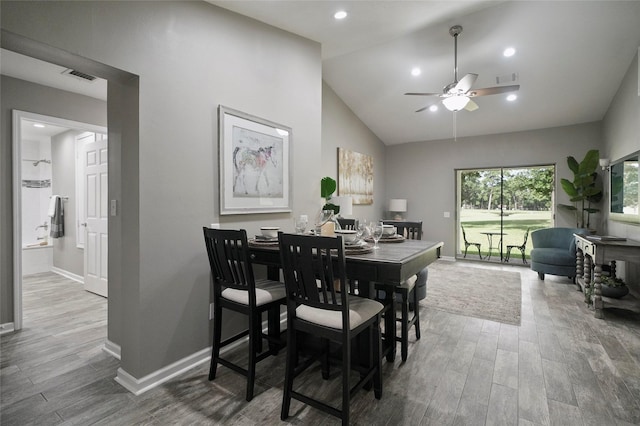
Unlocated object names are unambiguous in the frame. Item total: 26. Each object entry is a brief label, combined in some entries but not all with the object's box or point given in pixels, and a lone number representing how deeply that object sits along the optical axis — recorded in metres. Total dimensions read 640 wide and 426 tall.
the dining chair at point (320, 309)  1.57
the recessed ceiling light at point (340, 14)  3.02
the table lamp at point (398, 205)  7.22
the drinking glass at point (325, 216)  2.54
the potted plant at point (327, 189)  4.23
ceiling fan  3.55
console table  3.15
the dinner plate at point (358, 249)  1.96
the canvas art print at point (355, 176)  5.75
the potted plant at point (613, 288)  3.63
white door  4.04
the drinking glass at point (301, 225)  2.54
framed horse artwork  2.59
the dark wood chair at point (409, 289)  2.32
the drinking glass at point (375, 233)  2.29
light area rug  3.49
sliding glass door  6.25
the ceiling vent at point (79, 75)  2.99
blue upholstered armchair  4.69
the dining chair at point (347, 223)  3.65
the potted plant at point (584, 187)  5.14
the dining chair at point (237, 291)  1.93
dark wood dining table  1.72
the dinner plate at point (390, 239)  2.58
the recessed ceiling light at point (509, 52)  4.09
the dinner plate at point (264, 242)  2.27
